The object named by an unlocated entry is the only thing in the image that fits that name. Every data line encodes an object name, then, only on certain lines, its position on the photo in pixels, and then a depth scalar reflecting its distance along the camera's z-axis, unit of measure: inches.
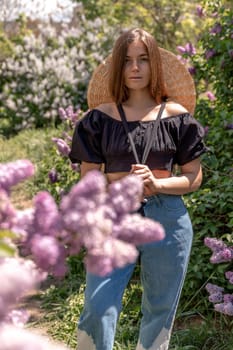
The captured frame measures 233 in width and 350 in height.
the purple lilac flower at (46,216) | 34.6
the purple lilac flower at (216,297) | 131.5
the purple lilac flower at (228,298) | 129.5
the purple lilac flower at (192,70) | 244.0
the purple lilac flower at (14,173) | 37.0
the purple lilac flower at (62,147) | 203.3
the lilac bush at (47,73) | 453.4
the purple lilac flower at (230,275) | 123.2
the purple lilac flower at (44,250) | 33.3
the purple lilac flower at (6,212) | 36.8
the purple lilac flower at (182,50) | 245.3
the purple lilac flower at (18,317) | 38.6
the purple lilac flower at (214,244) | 123.1
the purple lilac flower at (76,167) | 210.1
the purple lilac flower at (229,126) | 189.9
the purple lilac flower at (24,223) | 35.6
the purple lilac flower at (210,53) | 227.1
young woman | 98.8
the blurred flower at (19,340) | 26.1
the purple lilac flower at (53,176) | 234.5
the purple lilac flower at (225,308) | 126.3
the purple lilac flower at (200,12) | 259.3
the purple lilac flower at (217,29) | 228.4
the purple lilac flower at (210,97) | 237.5
